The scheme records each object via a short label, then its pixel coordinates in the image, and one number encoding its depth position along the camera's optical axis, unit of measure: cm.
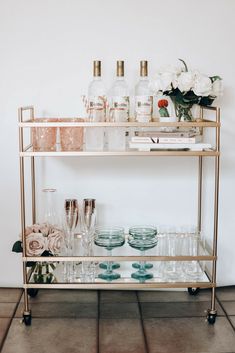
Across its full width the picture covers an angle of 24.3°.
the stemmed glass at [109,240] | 247
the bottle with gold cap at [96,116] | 235
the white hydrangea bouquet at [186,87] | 231
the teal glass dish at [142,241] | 248
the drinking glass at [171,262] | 250
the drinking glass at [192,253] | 252
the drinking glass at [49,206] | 258
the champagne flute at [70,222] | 247
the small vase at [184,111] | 243
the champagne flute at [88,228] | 248
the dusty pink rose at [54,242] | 239
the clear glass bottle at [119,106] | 235
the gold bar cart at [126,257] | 225
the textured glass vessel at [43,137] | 236
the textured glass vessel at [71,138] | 235
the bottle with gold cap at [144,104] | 234
